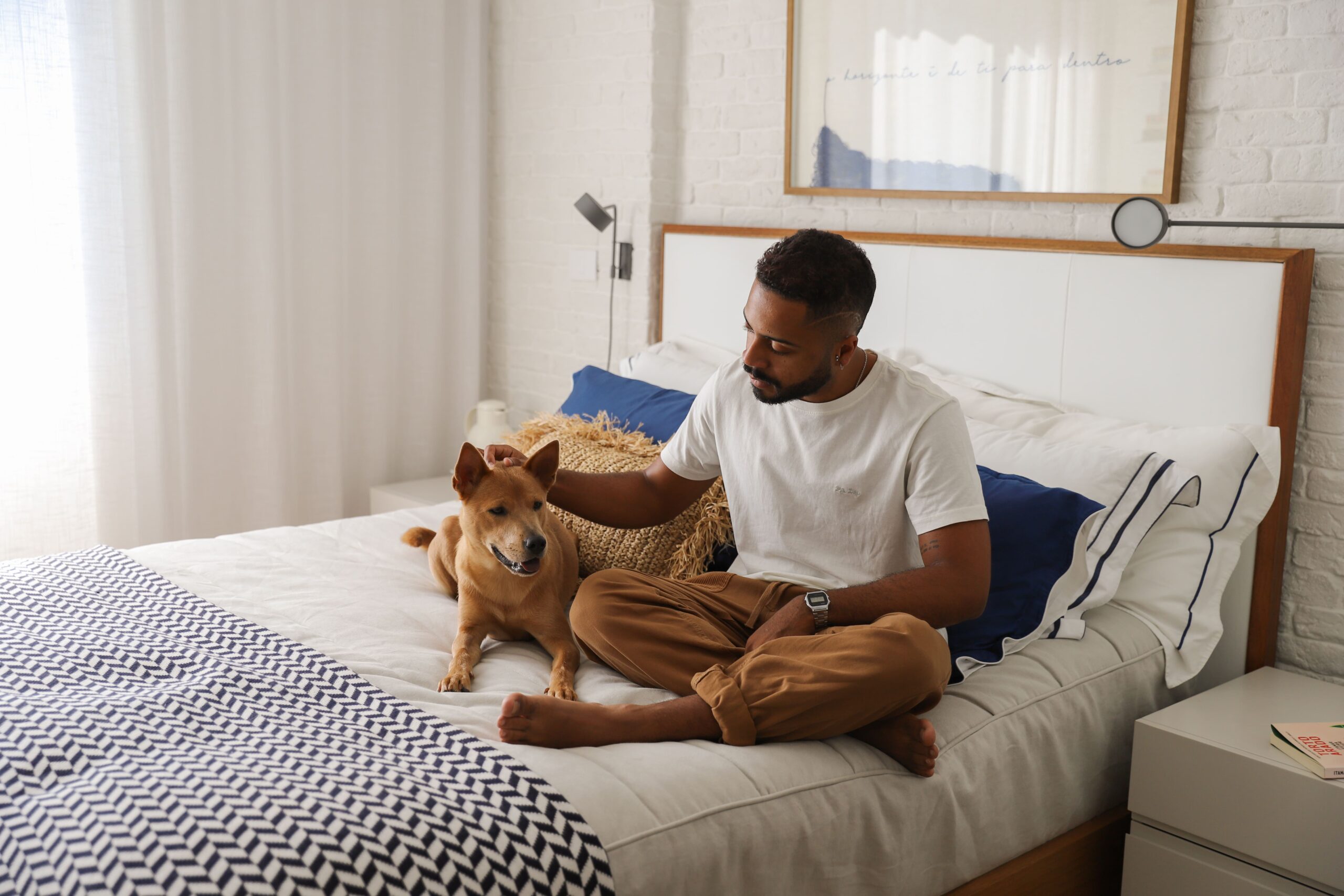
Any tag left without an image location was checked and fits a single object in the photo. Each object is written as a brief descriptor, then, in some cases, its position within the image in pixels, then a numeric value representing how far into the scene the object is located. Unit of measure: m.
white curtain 3.00
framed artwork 2.28
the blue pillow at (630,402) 2.44
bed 1.38
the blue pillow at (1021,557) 1.84
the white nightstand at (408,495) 3.42
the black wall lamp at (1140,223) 1.94
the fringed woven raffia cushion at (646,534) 2.08
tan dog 1.72
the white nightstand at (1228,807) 1.62
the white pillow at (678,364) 2.76
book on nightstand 1.62
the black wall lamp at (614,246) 3.27
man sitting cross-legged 1.49
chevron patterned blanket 1.11
